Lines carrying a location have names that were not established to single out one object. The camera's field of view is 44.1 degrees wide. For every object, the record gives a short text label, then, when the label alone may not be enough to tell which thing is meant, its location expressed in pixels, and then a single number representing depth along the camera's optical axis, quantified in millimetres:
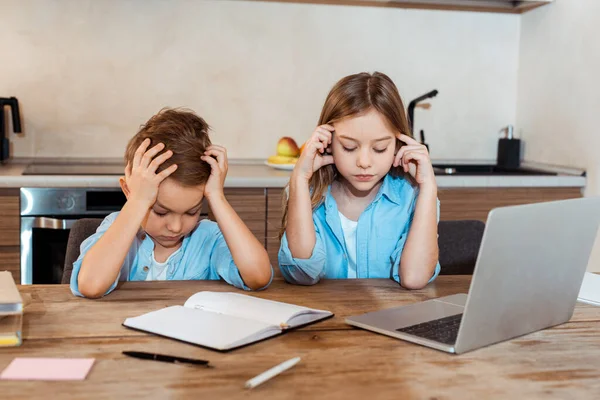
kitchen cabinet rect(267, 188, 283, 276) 2699
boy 1436
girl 1589
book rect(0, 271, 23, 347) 1094
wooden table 940
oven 2553
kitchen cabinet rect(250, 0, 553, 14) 3189
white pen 944
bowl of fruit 2949
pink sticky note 967
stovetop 2686
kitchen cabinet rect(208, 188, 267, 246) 2674
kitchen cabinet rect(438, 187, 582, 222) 2812
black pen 1023
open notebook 1127
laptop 1066
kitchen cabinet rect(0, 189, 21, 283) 2537
